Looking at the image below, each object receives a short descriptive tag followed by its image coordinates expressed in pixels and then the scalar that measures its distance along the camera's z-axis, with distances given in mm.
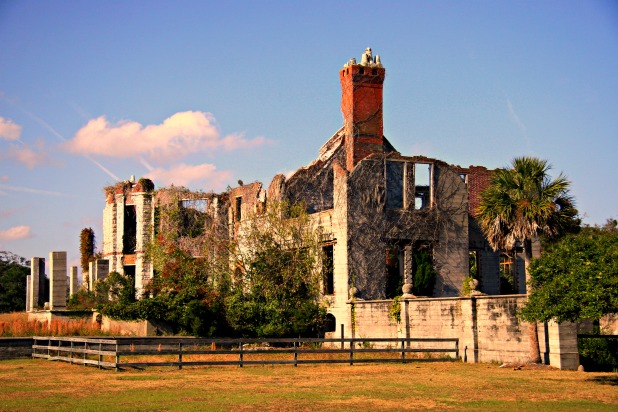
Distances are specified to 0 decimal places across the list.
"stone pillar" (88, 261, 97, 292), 53997
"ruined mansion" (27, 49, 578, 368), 37594
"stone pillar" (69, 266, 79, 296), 59250
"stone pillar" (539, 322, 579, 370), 24531
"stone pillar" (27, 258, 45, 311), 48781
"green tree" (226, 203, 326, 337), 37781
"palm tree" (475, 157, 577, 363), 26234
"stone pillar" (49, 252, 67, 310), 41125
